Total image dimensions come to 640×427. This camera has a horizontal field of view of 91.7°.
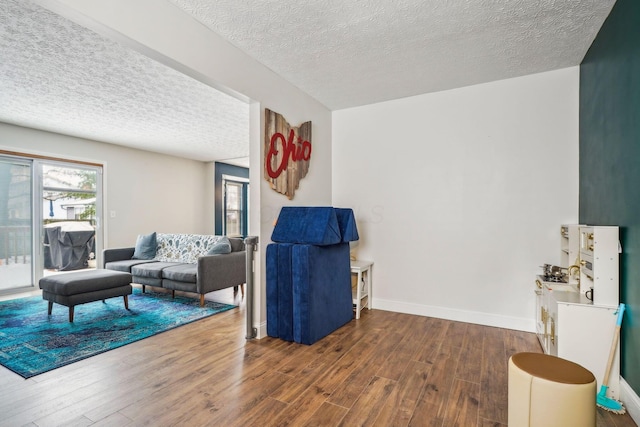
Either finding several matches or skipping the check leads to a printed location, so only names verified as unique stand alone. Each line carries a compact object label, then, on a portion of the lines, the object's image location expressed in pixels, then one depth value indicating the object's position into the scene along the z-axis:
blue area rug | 2.62
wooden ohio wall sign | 3.21
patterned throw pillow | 5.16
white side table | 3.71
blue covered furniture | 2.90
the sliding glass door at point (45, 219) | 4.97
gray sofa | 4.25
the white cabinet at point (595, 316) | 2.05
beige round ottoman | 1.38
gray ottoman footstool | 3.47
